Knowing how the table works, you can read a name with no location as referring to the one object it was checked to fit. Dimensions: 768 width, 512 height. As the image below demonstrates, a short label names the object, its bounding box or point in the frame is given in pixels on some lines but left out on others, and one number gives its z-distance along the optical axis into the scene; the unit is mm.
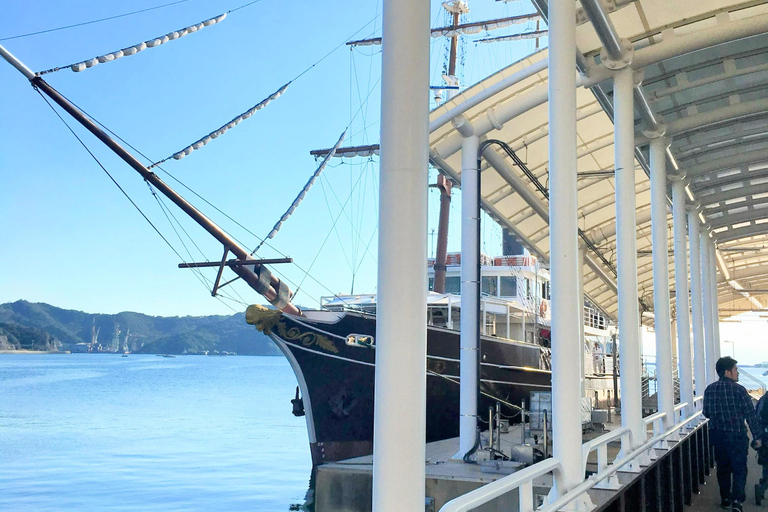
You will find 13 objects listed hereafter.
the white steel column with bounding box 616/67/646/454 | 7633
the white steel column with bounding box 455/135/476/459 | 8672
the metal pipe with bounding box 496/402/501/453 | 8584
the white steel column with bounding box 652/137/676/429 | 9273
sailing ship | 16609
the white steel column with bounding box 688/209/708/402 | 12977
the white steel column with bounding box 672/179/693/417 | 11266
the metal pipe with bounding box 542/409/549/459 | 7141
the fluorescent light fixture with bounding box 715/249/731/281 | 19062
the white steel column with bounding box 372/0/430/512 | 2910
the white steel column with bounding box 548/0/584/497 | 5562
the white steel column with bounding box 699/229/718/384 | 14648
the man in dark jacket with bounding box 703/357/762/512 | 6934
